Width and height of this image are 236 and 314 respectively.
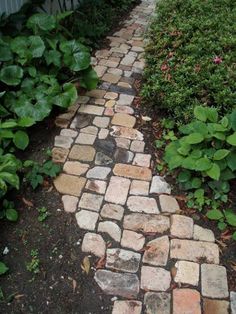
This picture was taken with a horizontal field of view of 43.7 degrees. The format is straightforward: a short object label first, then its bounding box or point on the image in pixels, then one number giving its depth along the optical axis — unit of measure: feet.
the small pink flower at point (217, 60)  8.23
